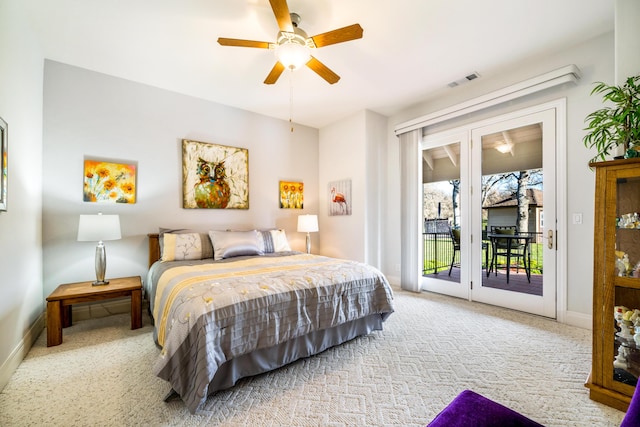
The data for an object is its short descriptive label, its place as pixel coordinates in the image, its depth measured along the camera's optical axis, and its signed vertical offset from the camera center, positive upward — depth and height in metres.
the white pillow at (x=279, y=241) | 3.82 -0.40
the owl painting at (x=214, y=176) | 3.73 +0.58
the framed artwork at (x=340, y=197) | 4.48 +0.30
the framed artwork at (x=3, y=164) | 1.85 +0.36
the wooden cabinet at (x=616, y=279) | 1.58 -0.39
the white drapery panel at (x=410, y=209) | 4.04 +0.09
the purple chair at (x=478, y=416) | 0.89 -0.70
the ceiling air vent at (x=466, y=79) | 3.24 +1.73
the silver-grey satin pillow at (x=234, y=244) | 3.25 -0.37
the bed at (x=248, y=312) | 1.59 -0.73
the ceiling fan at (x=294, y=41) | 2.01 +1.41
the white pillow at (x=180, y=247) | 3.11 -0.39
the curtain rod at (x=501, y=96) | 2.65 +1.41
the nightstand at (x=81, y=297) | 2.36 -0.79
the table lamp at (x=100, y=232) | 2.66 -0.18
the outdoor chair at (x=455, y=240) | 3.75 -0.36
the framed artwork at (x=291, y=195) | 4.63 +0.36
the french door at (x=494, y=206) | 2.96 +0.11
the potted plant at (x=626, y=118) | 1.63 +0.61
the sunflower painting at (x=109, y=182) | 3.09 +0.39
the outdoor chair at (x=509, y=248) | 3.17 -0.42
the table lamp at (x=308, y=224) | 4.30 -0.16
